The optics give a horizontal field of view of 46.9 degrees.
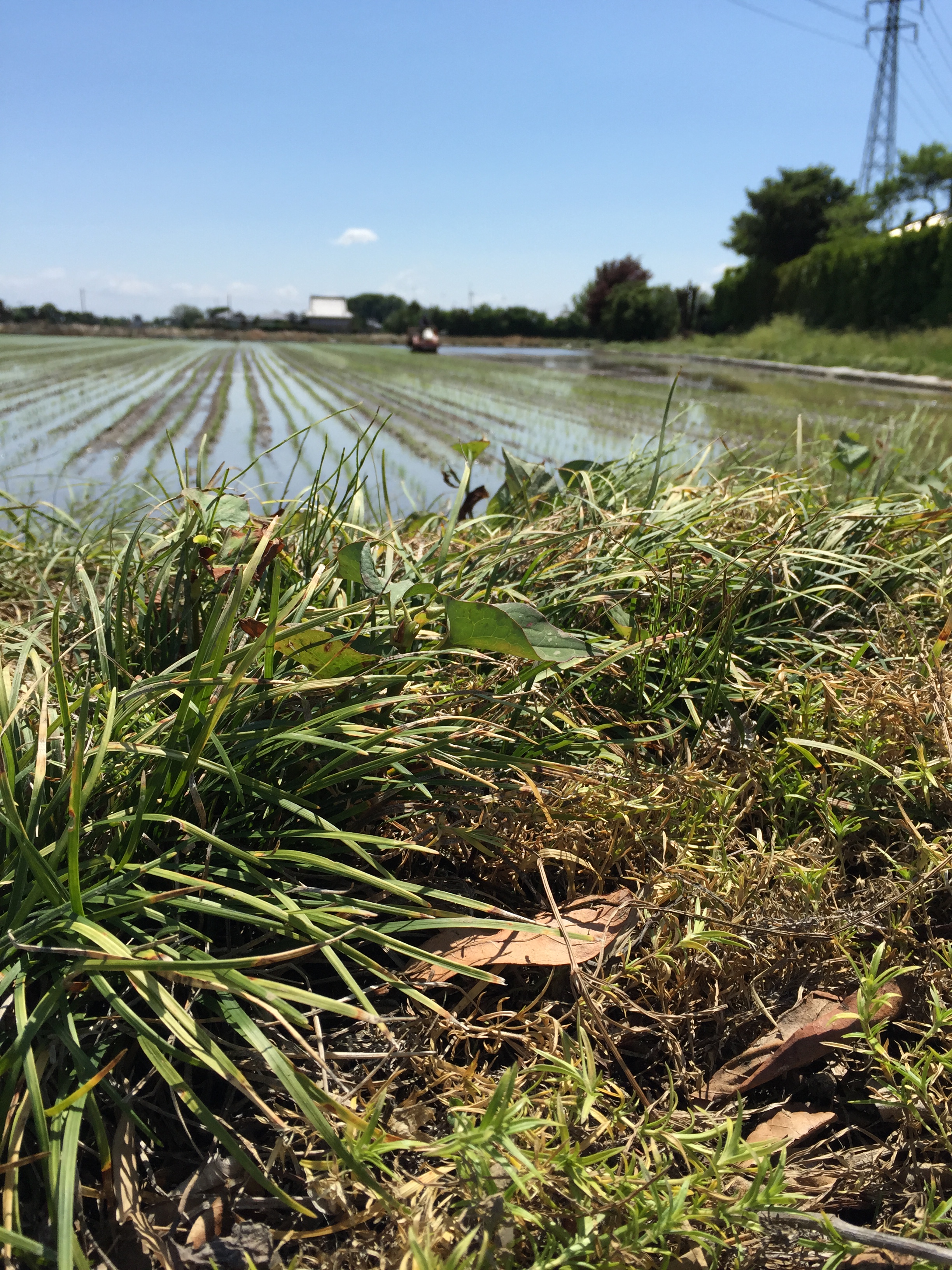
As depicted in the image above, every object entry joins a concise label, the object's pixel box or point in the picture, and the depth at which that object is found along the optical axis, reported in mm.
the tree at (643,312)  37088
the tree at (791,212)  29815
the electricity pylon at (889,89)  35643
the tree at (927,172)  26778
